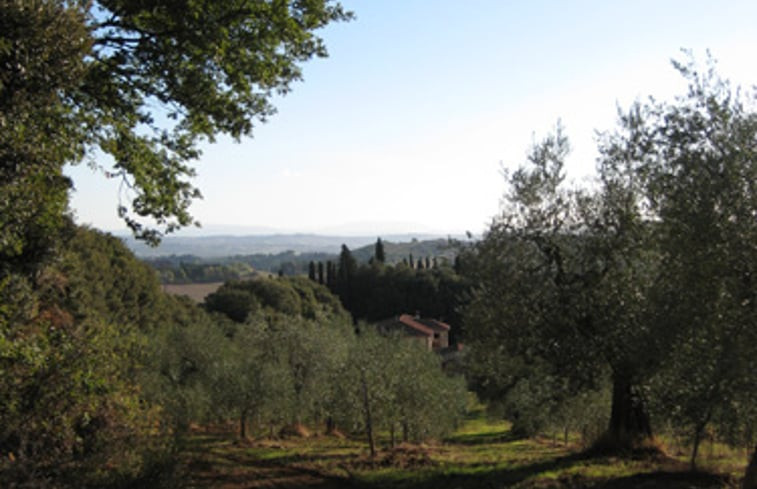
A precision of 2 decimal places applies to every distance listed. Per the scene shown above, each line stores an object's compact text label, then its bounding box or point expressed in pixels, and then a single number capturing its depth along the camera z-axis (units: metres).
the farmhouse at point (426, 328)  83.38
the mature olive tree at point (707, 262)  11.54
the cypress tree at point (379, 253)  119.69
